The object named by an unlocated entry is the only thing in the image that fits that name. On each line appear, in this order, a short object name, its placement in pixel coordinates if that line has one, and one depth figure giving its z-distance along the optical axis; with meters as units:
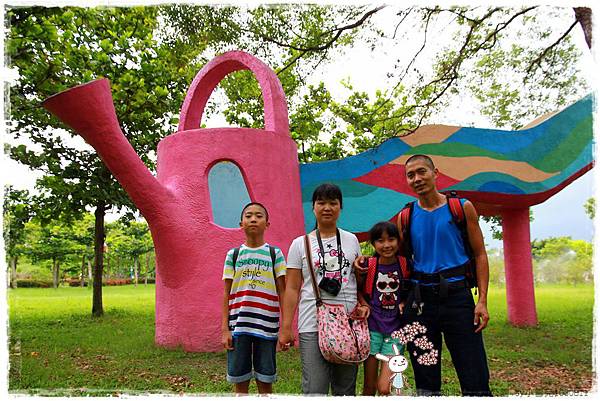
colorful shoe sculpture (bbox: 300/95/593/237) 7.17
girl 2.66
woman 2.59
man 2.58
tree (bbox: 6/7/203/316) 7.67
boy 2.86
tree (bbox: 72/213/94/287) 23.30
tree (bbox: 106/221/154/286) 29.20
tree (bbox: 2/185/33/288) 8.34
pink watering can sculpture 5.79
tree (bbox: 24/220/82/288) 21.48
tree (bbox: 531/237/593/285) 22.77
